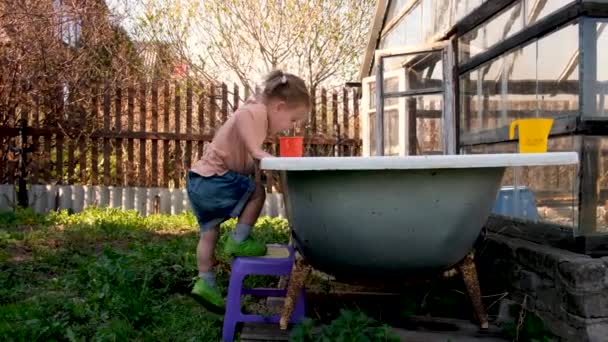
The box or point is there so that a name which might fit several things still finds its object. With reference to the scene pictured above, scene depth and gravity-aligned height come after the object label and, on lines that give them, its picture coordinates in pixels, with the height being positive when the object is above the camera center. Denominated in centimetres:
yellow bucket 180 +11
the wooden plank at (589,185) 212 -6
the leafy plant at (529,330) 189 -55
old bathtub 156 -11
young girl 219 -6
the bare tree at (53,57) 596 +128
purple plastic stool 202 -43
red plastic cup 241 +10
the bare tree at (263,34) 733 +182
